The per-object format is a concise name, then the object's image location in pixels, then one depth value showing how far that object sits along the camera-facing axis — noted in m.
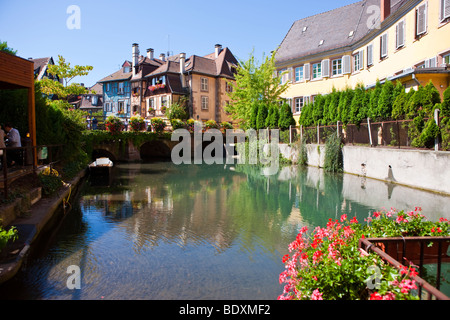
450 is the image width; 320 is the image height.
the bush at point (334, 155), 21.91
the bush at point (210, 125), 39.64
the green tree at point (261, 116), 33.38
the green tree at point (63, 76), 26.70
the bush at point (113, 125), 33.19
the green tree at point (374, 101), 18.86
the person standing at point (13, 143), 12.03
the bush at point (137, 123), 35.19
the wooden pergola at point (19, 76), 10.48
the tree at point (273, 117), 31.73
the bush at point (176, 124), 38.34
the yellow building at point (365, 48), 17.22
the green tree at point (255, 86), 34.69
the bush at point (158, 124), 36.59
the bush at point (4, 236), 5.58
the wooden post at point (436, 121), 13.61
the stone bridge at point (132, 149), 34.25
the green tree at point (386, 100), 17.83
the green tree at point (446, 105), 12.75
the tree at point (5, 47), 13.90
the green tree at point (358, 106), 20.14
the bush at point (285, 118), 30.26
